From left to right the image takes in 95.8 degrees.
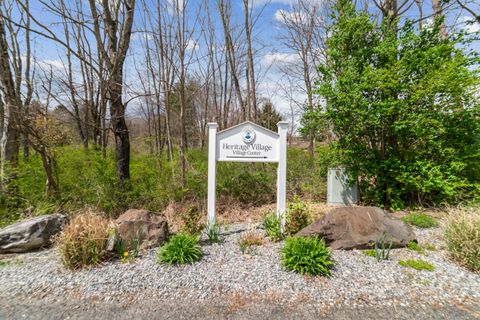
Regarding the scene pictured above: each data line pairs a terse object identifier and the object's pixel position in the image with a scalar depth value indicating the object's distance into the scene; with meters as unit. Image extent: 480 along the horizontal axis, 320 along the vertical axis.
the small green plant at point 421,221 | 4.08
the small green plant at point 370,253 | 2.99
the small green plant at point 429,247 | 3.20
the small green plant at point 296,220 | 3.64
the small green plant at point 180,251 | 2.78
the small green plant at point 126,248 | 2.89
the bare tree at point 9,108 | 4.27
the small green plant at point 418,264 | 2.69
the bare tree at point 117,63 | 4.71
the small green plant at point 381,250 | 2.86
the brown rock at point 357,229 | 3.19
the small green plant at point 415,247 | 3.14
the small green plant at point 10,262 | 2.89
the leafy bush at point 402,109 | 4.49
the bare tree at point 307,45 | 11.27
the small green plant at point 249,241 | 3.17
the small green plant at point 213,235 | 3.49
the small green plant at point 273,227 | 3.56
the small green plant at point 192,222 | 3.57
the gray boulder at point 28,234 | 3.19
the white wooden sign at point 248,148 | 3.80
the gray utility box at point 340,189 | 5.44
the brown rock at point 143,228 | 3.09
